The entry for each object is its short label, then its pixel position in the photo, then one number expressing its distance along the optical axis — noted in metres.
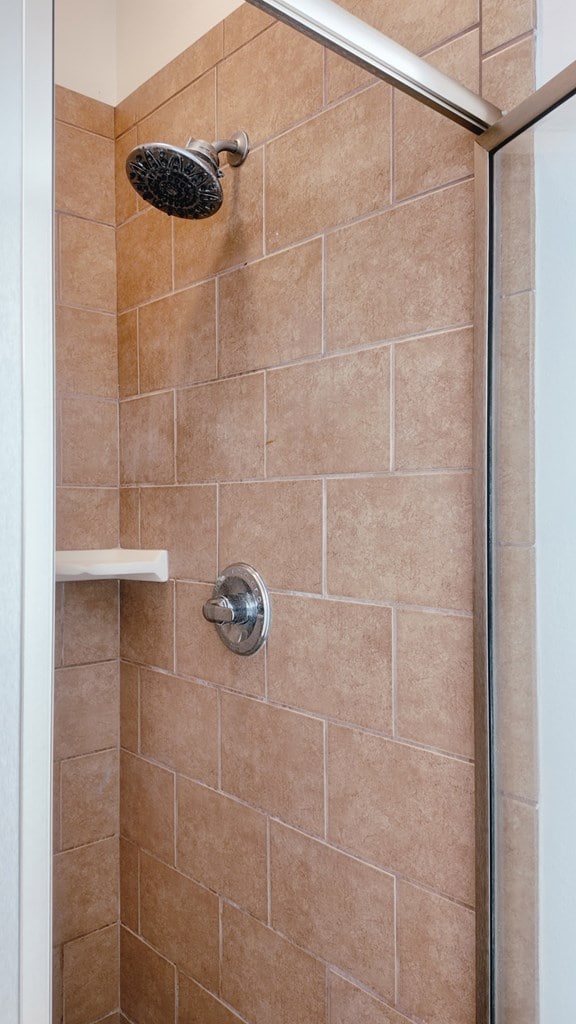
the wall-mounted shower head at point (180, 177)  0.90
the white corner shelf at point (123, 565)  1.07
